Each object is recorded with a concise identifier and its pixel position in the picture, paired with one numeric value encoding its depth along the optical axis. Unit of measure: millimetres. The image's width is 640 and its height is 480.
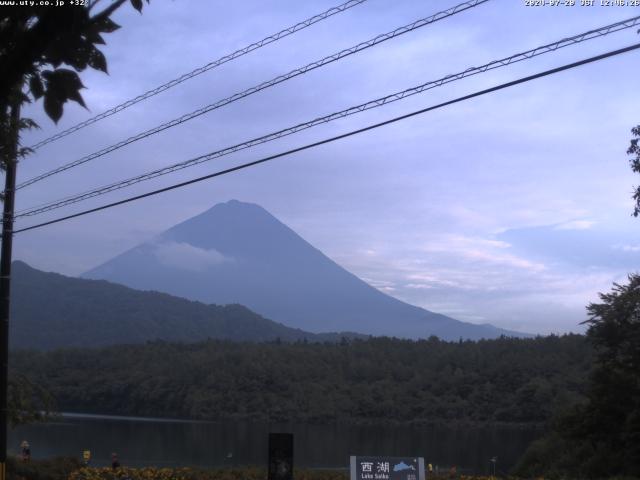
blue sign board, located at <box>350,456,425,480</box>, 13555
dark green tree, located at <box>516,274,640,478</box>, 25531
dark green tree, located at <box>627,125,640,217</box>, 21312
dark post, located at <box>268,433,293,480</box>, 13391
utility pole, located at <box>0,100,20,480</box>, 15000
